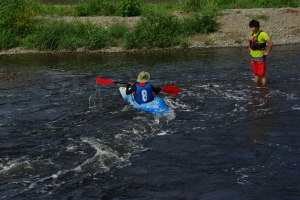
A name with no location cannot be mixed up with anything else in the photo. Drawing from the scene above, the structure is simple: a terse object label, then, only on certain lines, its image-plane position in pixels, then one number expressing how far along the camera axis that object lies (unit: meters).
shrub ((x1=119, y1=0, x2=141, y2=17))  25.61
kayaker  12.13
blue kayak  11.76
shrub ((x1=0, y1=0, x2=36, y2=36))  23.67
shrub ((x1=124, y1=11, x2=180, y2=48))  21.98
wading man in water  12.97
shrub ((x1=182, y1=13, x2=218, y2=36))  23.16
